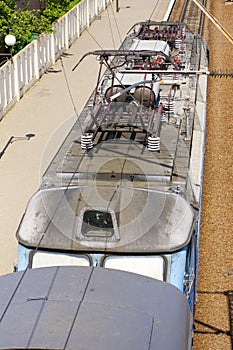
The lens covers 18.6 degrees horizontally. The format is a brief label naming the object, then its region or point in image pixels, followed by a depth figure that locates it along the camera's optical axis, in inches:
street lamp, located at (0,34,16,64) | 698.2
